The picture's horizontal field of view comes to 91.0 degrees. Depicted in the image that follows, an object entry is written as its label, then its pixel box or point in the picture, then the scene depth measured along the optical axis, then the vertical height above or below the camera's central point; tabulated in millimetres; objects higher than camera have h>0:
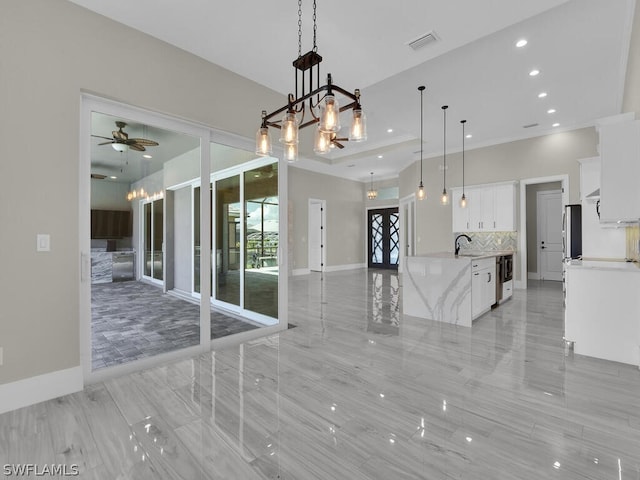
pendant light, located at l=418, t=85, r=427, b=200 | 5002 +2295
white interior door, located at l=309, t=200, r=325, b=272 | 10711 +121
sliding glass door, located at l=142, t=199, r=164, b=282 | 3372 +9
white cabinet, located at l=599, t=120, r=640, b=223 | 2781 +598
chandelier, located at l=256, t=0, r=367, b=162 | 2047 +806
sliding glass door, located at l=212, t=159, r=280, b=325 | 4160 -19
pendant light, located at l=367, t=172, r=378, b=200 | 11205 +1607
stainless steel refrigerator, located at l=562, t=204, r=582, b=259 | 4918 +126
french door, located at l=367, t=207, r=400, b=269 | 11484 +16
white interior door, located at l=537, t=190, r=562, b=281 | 8469 +98
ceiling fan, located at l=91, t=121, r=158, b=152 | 2805 +904
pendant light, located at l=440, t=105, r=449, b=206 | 8148 +1802
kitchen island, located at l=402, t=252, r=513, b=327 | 4242 -701
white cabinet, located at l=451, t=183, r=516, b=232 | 7117 +686
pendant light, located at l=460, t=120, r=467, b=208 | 6238 +751
